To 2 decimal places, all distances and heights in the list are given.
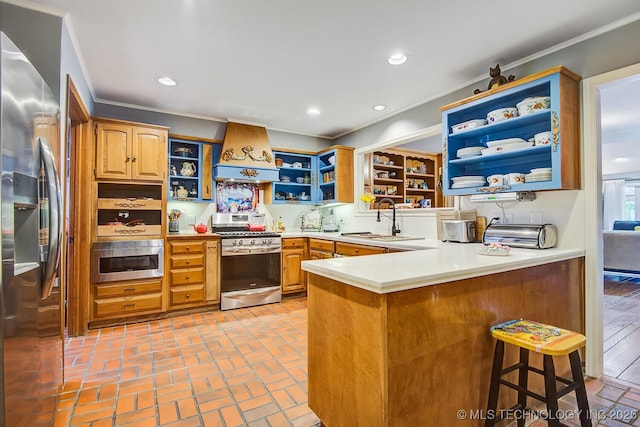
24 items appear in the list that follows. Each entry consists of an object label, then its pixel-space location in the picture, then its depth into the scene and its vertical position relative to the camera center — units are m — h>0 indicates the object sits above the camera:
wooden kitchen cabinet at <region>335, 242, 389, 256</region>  3.05 -0.36
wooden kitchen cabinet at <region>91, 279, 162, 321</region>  3.14 -0.87
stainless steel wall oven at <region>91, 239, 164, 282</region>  3.13 -0.46
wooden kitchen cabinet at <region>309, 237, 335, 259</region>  3.83 -0.42
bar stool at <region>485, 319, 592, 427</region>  1.30 -0.69
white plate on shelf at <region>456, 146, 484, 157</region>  2.76 +0.57
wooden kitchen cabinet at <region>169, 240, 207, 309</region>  3.53 -0.65
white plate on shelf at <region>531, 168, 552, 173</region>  2.21 +0.32
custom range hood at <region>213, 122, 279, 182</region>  4.06 +0.79
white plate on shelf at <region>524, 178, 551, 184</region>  2.22 +0.25
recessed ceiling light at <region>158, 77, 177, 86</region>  3.00 +1.32
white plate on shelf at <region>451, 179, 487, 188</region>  2.71 +0.27
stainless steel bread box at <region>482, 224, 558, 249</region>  2.23 -0.16
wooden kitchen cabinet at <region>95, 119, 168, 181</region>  3.24 +0.70
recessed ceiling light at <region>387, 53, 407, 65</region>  2.55 +1.30
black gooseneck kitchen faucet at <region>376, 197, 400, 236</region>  3.60 -0.16
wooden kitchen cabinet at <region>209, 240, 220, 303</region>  3.71 -0.67
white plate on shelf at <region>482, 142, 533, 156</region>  2.37 +0.53
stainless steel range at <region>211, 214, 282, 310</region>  3.80 -0.64
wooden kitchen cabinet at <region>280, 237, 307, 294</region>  4.19 -0.67
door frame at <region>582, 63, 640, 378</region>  2.18 -0.07
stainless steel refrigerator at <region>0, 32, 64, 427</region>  1.02 -0.10
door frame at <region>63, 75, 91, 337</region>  3.00 -0.18
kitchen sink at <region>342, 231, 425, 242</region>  3.21 -0.24
